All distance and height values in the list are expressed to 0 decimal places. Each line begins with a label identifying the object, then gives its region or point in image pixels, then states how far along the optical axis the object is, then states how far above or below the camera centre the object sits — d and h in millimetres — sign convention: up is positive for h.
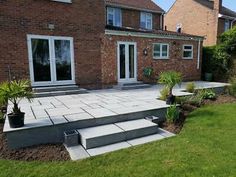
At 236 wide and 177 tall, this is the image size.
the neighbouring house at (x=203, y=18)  20134 +5144
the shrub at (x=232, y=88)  9461 -983
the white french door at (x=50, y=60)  8938 +370
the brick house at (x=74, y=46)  8508 +1075
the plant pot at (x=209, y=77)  15164 -724
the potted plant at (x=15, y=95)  4455 -603
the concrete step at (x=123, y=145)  4326 -1750
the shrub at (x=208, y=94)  8727 -1161
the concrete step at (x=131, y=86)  10680 -972
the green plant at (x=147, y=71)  12070 -204
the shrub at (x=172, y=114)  5857 -1346
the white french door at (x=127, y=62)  11211 +323
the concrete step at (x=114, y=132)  4520 -1526
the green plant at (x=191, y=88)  9641 -975
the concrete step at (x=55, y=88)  8636 -896
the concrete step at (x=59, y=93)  8436 -1070
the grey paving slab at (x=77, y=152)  4066 -1760
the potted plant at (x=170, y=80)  6867 -428
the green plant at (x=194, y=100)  7734 -1242
